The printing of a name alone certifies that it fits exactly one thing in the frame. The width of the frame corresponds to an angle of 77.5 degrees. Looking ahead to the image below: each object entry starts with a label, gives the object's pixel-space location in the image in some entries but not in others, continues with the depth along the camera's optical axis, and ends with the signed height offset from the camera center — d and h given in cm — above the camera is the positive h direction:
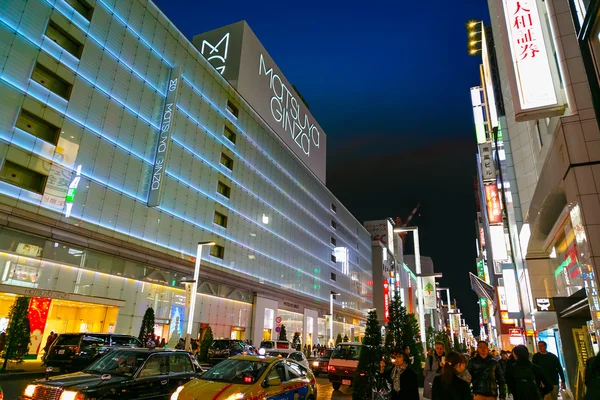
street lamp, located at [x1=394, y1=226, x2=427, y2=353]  2814 +412
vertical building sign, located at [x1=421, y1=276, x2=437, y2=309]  4575 +594
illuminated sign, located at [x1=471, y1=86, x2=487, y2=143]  4825 +2863
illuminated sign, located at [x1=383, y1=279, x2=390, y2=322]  9044 +972
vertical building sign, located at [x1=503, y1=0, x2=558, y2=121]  1195 +906
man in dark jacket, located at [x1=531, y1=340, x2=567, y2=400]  875 -47
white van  1478 -108
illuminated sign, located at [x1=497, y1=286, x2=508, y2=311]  3803 +421
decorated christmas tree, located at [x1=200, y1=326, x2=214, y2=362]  2539 -78
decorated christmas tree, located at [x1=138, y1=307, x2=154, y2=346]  2412 +31
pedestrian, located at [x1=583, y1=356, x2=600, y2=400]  413 -36
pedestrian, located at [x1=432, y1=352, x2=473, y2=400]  459 -53
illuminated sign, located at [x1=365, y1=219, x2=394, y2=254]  10325 +2850
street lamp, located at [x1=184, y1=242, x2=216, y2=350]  2279 +195
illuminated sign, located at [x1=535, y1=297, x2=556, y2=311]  1448 +148
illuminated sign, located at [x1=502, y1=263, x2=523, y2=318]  2950 +390
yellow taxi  722 -98
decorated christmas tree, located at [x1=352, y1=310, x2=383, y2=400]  848 -65
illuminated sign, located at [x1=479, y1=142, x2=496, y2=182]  4163 +1903
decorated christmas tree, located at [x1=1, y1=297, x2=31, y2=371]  1702 -36
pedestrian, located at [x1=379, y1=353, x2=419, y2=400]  596 -65
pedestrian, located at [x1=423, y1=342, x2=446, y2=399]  1078 -83
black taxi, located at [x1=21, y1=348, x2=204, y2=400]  724 -102
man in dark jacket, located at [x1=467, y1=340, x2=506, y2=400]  698 -61
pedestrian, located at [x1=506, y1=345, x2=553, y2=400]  700 -63
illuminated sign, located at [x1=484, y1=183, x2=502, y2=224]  3725 +1329
